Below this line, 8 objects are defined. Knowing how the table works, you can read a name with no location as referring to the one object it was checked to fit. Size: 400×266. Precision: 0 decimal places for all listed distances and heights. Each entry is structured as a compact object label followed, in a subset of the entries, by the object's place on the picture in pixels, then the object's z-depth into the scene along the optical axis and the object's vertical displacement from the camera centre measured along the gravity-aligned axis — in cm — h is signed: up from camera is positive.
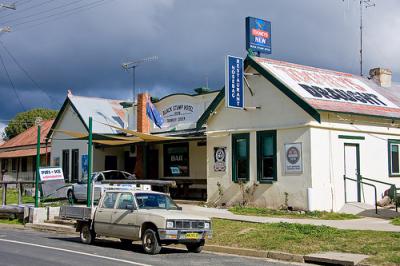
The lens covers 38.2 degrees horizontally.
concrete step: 1202 -170
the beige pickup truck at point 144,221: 1343 -106
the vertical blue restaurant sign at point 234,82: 2192 +367
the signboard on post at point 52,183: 2311 -23
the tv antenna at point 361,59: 3200 +656
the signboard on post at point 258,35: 2436 +613
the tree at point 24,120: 7206 +736
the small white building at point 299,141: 2084 +144
